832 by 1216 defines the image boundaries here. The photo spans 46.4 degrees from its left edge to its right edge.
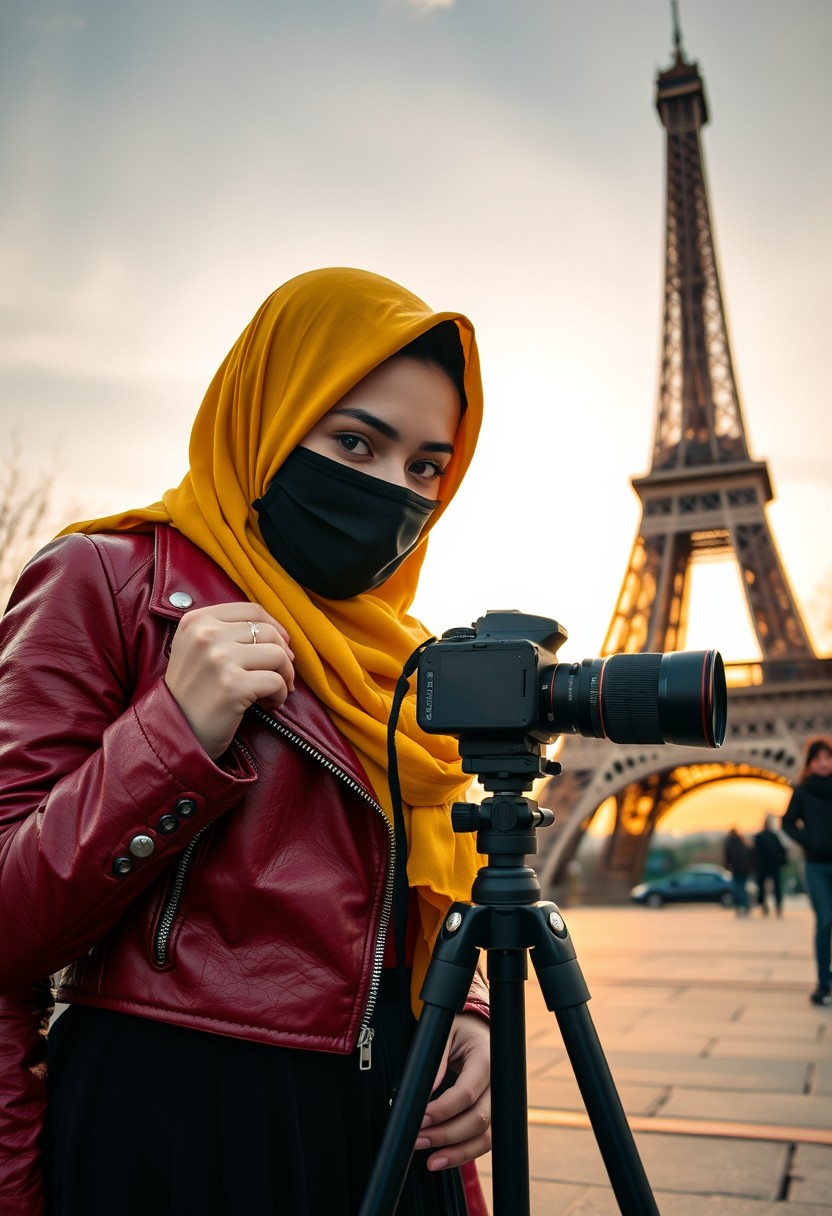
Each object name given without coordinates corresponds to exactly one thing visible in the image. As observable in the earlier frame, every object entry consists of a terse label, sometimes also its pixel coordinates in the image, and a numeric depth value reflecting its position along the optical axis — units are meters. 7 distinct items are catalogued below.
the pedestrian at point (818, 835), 6.64
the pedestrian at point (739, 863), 16.19
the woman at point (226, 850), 1.07
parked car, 26.06
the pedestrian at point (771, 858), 15.87
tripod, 1.06
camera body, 1.19
